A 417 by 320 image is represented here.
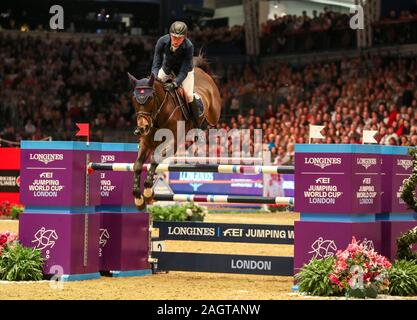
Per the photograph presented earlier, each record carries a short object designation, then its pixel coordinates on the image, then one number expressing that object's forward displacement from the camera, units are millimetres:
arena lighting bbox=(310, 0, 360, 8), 41453
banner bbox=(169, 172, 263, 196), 27938
